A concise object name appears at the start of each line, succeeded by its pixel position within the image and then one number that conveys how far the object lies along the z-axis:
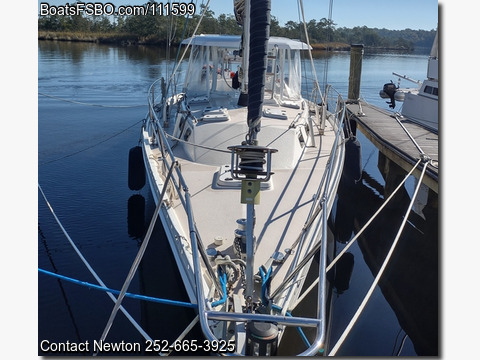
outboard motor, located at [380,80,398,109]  16.11
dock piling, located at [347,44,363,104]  15.35
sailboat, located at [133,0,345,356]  2.80
